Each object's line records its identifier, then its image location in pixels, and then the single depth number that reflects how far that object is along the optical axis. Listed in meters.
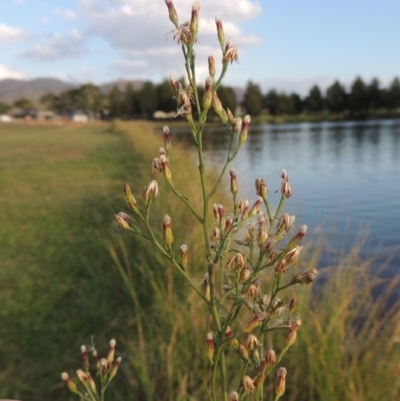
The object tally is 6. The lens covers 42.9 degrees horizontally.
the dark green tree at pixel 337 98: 76.44
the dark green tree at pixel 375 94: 73.88
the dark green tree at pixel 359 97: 74.38
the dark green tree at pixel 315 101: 79.19
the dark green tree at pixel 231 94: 59.62
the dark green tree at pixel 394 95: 72.24
